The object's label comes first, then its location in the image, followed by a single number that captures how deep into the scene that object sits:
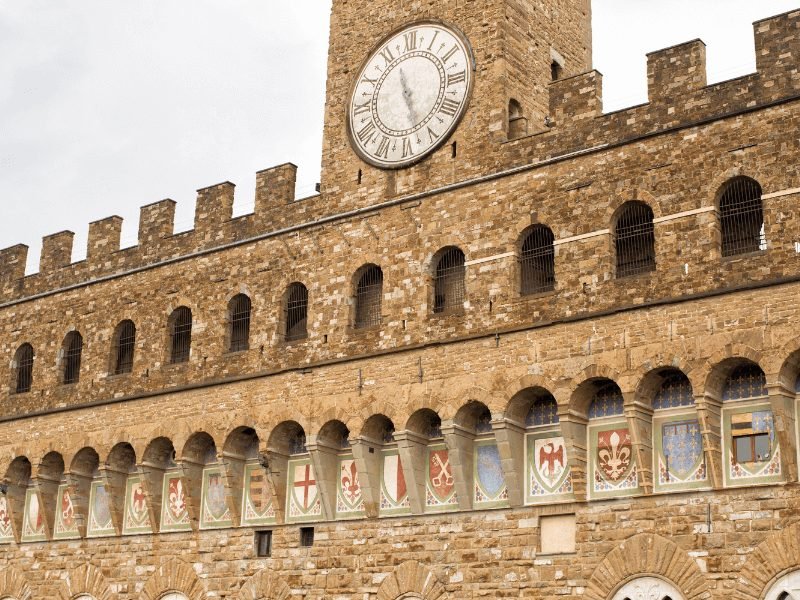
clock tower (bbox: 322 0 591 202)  22.02
